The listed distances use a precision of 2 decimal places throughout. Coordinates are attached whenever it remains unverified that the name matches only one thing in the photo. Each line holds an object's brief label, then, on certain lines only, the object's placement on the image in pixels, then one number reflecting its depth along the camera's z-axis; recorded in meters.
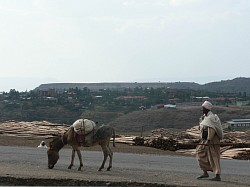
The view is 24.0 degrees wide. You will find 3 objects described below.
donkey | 16.56
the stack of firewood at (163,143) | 27.09
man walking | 14.73
